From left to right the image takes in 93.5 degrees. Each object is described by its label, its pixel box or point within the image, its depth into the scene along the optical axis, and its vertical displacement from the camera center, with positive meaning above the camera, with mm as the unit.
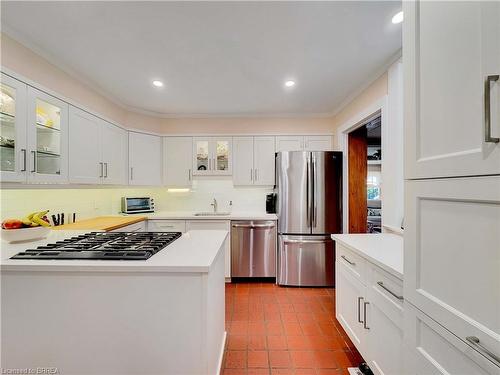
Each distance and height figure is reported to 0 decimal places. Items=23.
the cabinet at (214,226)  3330 -538
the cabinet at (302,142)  3674 +719
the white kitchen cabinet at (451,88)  644 +331
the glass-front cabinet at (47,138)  1903 +444
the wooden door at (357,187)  3277 +16
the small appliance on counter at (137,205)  3480 -256
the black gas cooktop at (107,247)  1259 -356
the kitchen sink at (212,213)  3699 -407
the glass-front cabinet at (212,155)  3729 +525
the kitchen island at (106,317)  1188 -658
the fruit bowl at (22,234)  1613 -325
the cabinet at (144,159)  3434 +440
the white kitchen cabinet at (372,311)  1236 -787
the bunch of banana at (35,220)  1756 -247
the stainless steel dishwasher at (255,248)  3346 -855
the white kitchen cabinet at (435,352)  713 -571
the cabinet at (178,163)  3752 +400
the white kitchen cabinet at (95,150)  2396 +440
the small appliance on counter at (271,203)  3670 -234
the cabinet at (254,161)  3693 +426
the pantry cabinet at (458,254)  661 -219
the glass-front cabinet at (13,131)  1715 +429
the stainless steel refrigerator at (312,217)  3203 -394
